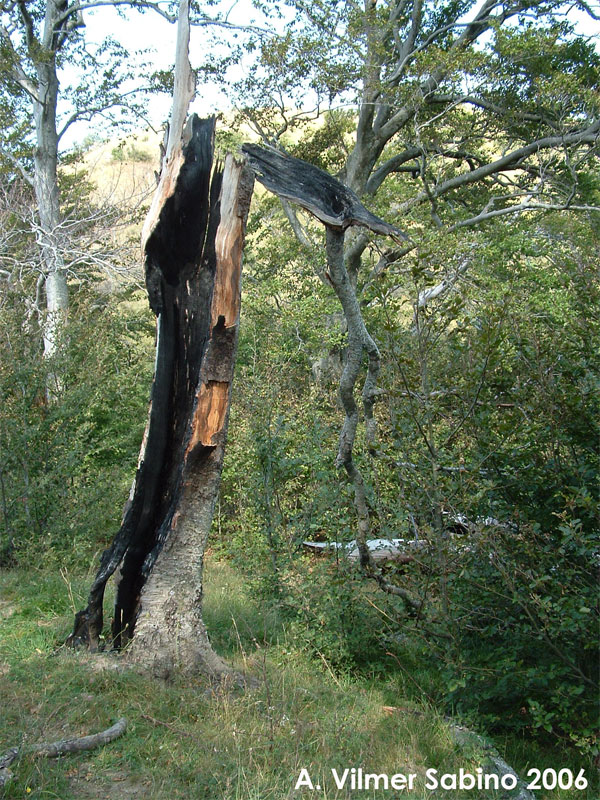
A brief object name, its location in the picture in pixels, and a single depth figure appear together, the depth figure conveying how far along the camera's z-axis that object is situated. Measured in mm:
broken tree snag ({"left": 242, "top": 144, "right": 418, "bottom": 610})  4312
